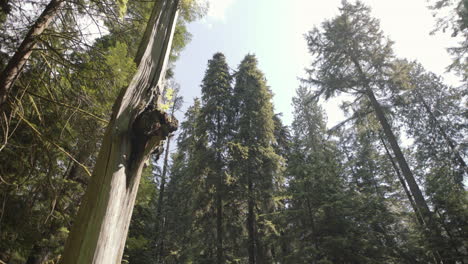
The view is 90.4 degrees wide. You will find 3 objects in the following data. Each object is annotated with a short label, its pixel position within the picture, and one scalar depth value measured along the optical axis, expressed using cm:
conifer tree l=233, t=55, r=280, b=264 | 1207
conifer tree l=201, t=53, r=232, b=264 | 1233
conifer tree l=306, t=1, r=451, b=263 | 1166
